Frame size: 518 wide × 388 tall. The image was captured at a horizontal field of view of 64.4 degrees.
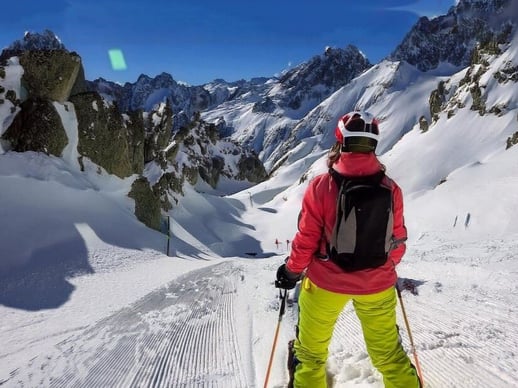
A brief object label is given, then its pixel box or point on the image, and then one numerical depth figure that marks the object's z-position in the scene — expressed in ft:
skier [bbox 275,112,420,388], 11.84
